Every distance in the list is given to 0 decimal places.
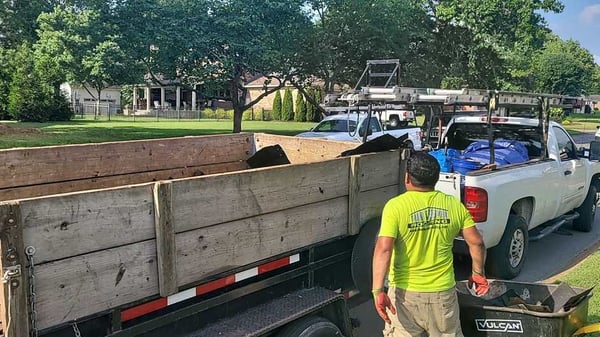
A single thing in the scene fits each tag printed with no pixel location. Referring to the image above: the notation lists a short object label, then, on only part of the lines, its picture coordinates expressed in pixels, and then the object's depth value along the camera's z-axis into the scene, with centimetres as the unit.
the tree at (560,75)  6188
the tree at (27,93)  2983
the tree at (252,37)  2034
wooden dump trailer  225
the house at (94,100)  4693
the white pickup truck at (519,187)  577
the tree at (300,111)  4622
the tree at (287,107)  4769
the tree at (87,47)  1941
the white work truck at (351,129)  1416
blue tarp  709
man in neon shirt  316
